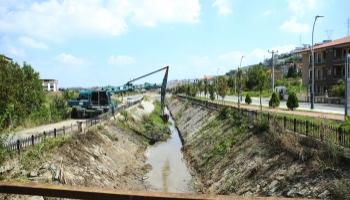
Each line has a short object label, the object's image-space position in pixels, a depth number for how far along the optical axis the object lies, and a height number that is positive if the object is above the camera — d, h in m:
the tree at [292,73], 135.38 +4.87
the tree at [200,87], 131.93 +0.96
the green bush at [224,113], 41.89 -2.22
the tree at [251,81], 107.03 +2.10
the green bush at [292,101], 42.35 -1.15
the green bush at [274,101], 47.06 -1.25
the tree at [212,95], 78.87 -0.87
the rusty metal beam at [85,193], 3.96 -0.95
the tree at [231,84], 120.64 +1.54
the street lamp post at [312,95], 44.62 -0.70
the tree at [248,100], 60.75 -1.42
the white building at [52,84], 171.60 +3.38
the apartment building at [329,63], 69.25 +4.11
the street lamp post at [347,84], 24.49 +0.20
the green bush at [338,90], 59.39 -0.24
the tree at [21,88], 33.28 +0.36
